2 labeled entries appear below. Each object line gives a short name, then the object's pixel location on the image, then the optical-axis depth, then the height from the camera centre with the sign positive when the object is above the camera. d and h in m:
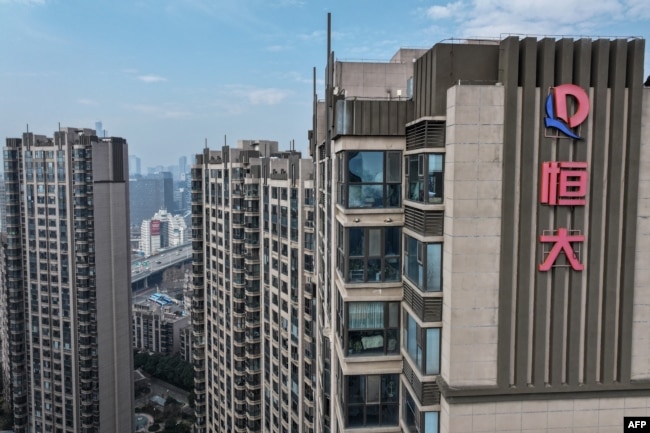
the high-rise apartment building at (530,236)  11.42 -1.32
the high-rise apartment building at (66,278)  62.12 -13.50
